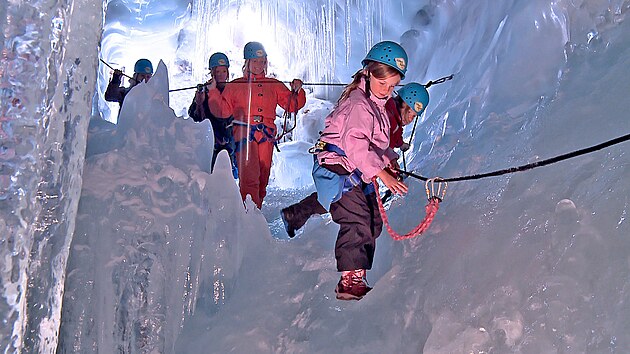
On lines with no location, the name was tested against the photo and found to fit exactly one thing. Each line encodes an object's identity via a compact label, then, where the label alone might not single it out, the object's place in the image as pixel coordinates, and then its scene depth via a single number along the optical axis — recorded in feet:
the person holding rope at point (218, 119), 13.87
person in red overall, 13.67
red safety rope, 8.18
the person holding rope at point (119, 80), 16.94
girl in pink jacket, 8.72
